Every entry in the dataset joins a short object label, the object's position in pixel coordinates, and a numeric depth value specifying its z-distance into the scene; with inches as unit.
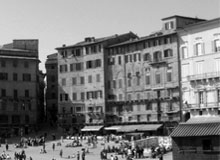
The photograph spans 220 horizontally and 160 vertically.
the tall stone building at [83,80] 3351.4
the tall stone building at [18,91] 3474.4
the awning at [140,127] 2982.0
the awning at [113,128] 3196.4
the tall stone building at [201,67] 2711.6
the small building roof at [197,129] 1640.0
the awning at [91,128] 3282.2
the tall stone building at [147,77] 2957.7
